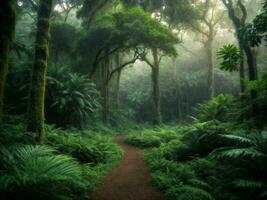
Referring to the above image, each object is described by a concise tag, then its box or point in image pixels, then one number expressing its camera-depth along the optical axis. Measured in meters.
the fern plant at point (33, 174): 5.56
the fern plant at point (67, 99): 17.03
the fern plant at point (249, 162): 6.07
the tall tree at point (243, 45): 12.18
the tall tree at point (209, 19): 28.09
